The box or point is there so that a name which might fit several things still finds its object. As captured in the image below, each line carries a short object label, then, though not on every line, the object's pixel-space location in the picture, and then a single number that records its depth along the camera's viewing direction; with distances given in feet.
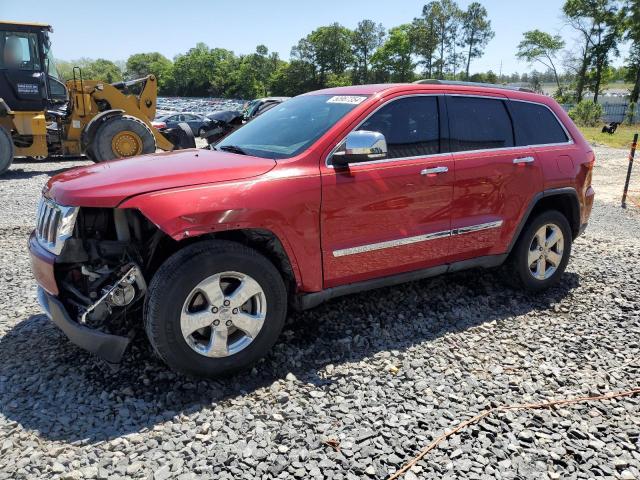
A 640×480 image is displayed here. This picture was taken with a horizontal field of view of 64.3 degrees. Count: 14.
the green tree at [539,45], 215.51
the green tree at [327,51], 324.19
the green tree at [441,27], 270.26
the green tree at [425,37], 276.82
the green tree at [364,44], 321.11
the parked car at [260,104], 55.57
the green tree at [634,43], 158.20
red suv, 9.86
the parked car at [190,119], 82.48
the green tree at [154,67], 374.84
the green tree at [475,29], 268.21
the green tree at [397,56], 288.51
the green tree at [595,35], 167.12
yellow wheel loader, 38.88
